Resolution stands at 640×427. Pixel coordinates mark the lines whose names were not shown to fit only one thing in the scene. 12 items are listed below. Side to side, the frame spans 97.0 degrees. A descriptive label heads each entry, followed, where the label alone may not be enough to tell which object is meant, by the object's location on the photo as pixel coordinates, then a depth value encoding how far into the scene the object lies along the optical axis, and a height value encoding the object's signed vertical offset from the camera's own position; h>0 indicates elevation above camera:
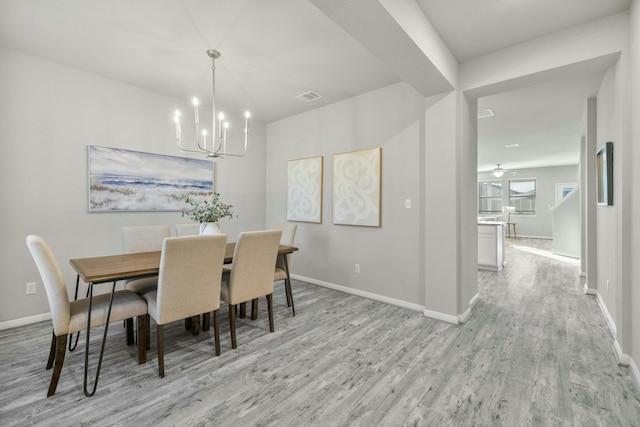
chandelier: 2.58 +1.12
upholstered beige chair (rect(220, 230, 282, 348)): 2.37 -0.50
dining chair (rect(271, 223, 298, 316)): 3.06 -0.57
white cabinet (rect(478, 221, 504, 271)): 5.05 -0.59
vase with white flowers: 2.82 -0.02
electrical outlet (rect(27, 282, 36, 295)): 2.85 -0.74
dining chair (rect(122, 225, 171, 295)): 2.69 -0.27
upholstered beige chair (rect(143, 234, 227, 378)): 1.95 -0.49
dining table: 1.81 -0.39
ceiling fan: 9.16 +1.31
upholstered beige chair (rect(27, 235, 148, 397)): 1.75 -0.64
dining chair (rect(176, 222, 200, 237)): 3.25 -0.18
